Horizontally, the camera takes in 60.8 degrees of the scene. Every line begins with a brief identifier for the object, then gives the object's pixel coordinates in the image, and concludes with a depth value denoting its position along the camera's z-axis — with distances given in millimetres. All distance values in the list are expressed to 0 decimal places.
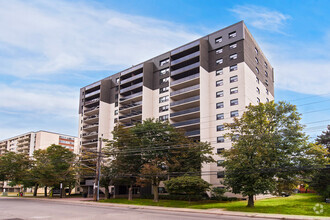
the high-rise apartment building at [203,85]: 51344
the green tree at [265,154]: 29500
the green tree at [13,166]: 58406
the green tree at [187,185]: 36188
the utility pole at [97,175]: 42100
